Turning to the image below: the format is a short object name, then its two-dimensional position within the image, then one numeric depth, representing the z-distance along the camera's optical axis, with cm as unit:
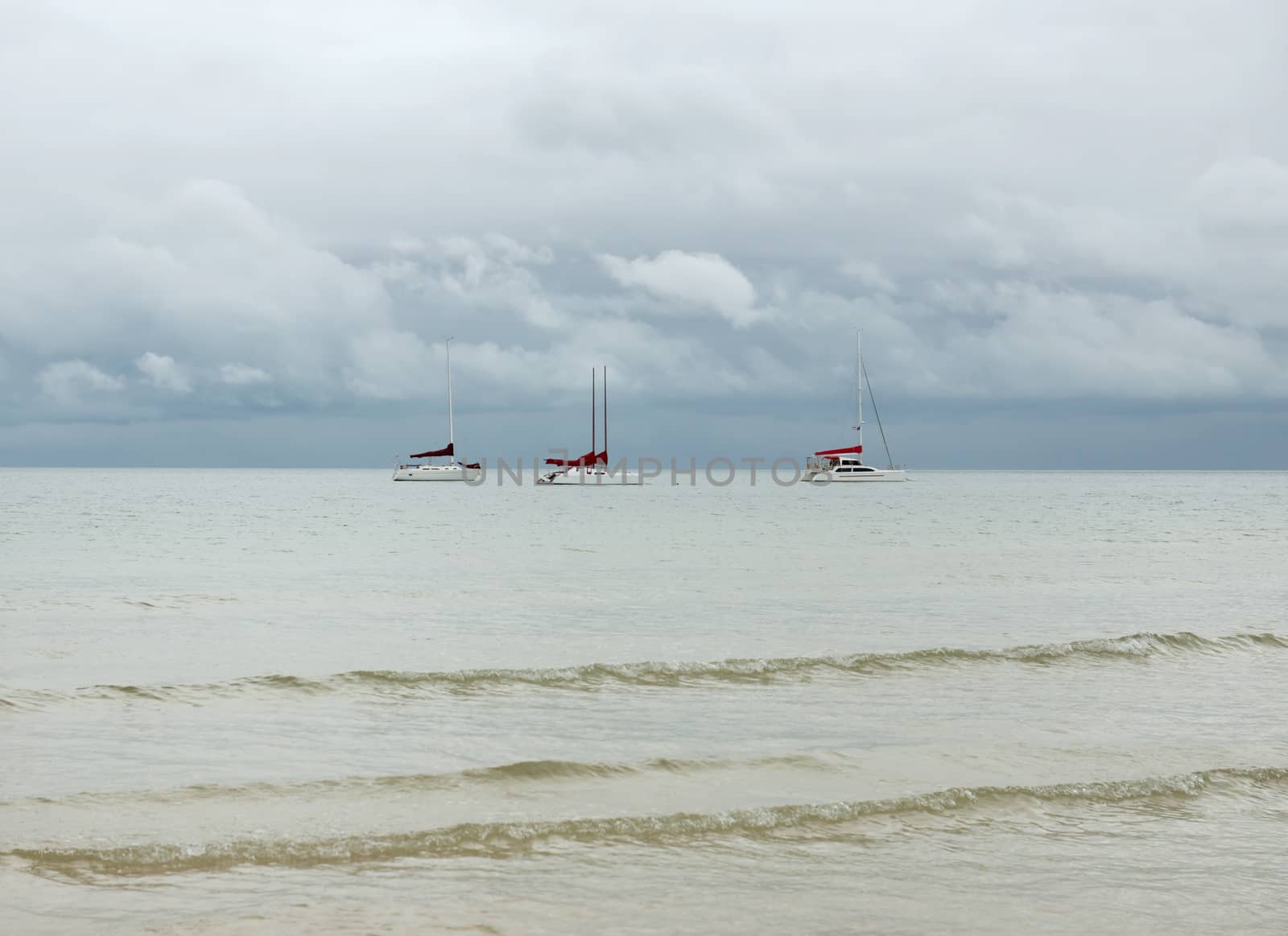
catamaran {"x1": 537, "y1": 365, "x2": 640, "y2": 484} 14038
